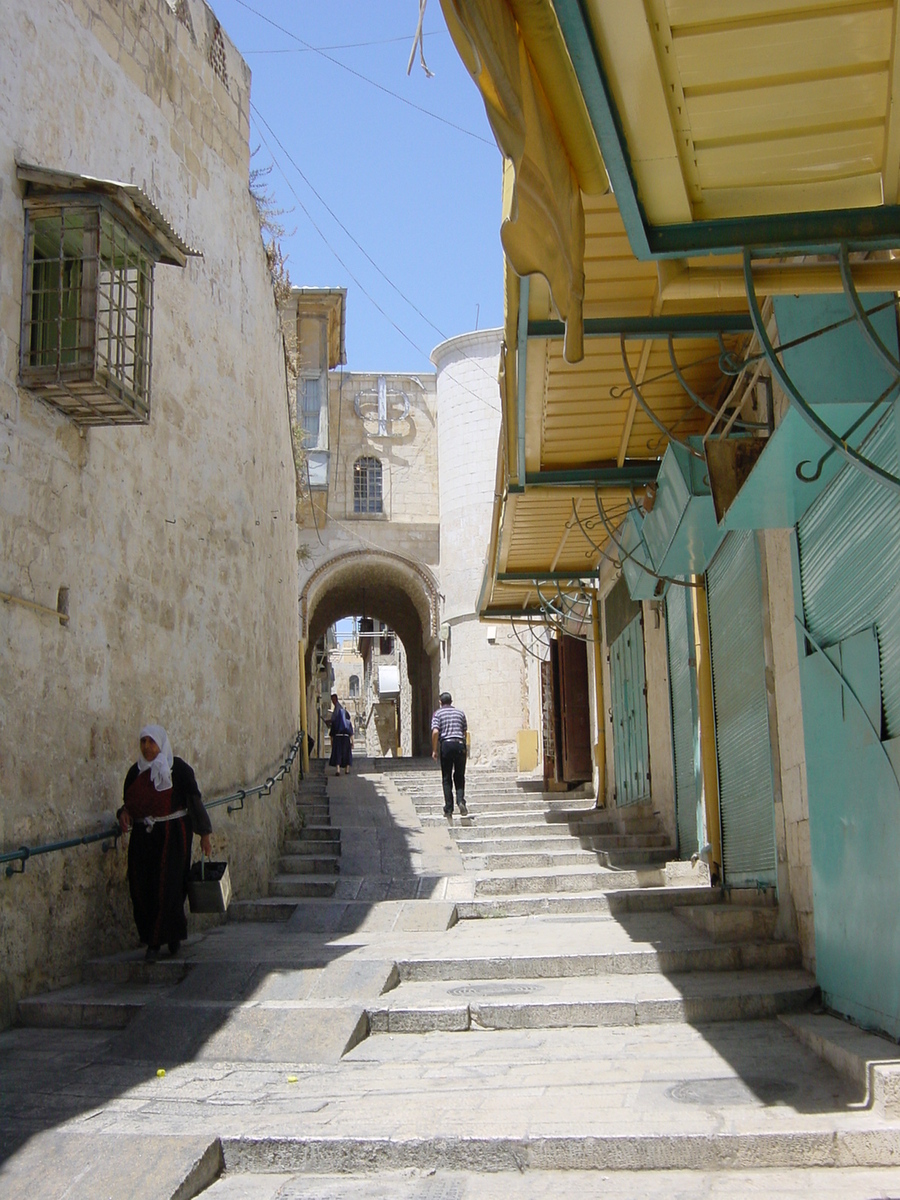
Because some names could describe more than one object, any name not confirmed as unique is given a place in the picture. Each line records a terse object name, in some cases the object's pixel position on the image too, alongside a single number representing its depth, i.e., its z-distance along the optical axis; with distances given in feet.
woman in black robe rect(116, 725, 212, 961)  21.95
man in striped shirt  39.93
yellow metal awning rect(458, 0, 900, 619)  9.10
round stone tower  72.90
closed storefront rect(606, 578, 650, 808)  34.55
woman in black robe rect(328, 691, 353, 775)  57.21
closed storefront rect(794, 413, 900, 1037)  14.48
